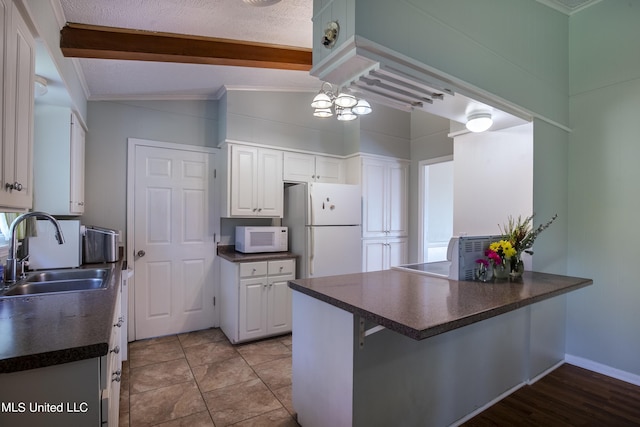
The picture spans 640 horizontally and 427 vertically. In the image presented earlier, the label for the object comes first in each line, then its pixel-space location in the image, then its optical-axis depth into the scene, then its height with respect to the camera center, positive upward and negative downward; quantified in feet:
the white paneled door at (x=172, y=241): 10.58 -1.00
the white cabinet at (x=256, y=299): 10.22 -2.89
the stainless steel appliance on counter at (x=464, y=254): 6.35 -0.81
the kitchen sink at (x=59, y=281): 5.91 -1.46
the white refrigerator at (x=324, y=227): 11.13 -0.48
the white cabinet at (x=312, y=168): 12.22 +1.86
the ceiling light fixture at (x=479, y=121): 7.06 +2.11
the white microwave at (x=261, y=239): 10.90 -0.92
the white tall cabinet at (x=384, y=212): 13.16 +0.10
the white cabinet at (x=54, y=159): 7.14 +1.22
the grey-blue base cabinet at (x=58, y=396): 2.99 -1.83
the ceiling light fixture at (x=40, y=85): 6.11 +2.50
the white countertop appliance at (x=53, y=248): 7.36 -0.86
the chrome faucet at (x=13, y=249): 5.76 -0.69
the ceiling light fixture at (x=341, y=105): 7.55 +2.74
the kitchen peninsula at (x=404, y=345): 4.65 -2.43
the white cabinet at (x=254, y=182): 10.91 +1.11
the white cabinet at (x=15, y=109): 4.02 +1.43
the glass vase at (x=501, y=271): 6.51 -1.16
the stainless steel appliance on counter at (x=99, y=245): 8.52 -0.90
